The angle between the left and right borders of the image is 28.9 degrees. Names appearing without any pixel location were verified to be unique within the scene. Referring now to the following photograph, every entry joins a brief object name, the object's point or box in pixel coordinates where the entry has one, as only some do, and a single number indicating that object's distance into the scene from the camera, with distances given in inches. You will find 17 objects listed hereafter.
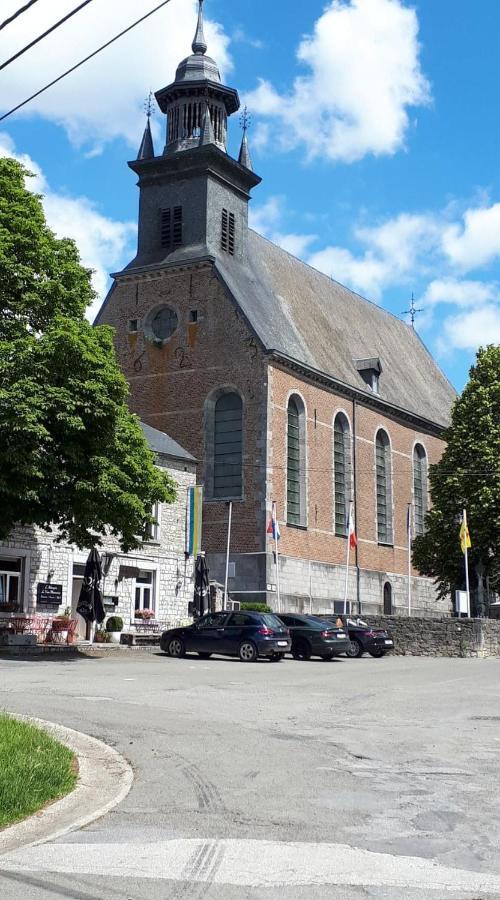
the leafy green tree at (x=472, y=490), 1699.1
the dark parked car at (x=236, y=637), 1026.1
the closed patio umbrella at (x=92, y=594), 1160.8
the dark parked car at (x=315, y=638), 1116.5
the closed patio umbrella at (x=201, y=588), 1434.5
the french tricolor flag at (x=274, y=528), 1581.0
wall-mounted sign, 1223.6
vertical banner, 1483.8
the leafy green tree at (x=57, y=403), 914.7
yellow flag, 1508.4
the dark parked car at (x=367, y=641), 1272.1
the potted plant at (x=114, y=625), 1302.9
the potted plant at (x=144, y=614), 1371.8
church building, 1704.0
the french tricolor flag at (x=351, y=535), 1644.9
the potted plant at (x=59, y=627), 1163.9
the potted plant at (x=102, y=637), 1250.0
